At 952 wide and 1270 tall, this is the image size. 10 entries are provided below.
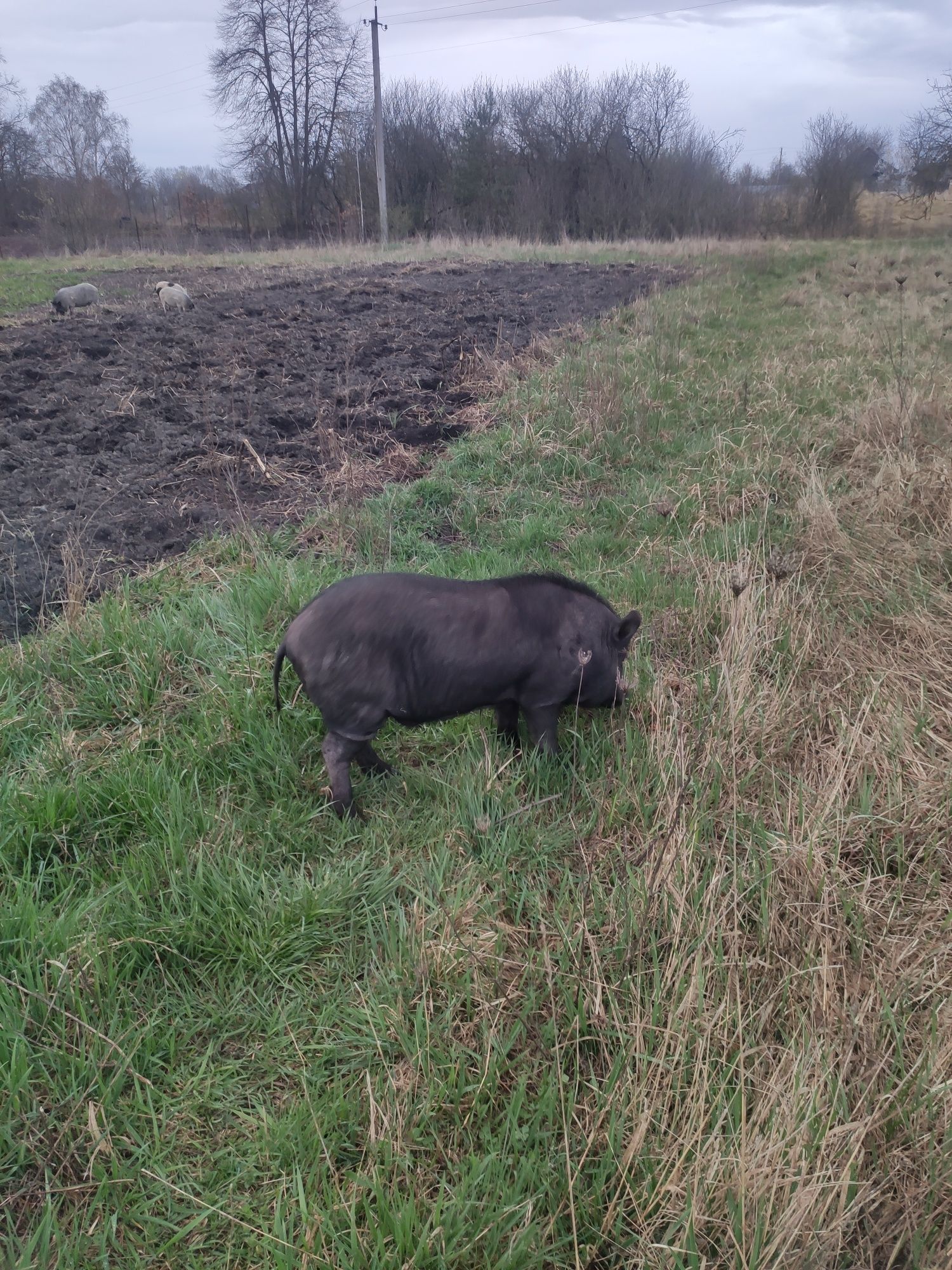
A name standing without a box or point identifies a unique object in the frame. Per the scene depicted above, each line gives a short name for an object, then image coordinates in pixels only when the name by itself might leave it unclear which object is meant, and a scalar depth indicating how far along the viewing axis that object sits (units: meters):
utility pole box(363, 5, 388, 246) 33.31
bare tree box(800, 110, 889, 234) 35.06
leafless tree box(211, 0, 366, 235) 44.91
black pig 3.17
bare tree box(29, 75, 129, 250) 36.25
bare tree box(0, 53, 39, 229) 37.81
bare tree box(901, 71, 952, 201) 26.14
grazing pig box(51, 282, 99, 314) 15.27
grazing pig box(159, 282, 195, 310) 14.93
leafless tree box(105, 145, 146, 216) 47.16
